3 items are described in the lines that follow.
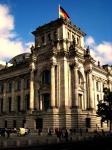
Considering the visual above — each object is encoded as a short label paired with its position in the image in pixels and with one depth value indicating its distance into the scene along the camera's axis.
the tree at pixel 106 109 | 50.28
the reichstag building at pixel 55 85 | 53.44
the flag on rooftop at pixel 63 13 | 59.81
